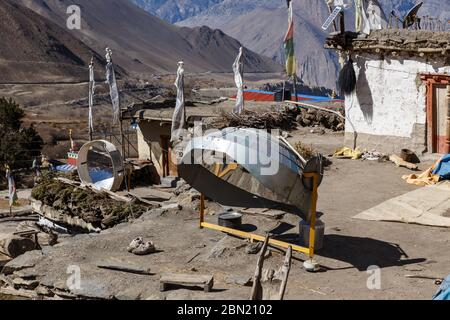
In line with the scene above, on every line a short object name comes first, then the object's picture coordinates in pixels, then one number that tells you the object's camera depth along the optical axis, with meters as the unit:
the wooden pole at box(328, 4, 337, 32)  20.39
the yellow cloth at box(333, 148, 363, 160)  18.59
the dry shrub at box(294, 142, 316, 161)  17.20
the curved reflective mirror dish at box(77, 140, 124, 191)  19.56
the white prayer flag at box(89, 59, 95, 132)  22.90
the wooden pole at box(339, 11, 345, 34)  19.05
